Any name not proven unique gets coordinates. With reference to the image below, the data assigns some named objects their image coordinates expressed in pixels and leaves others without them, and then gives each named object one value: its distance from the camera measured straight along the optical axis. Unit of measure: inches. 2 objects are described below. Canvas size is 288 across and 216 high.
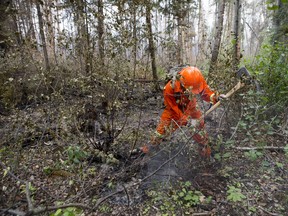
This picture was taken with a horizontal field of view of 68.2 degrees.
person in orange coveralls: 116.1
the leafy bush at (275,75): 130.7
